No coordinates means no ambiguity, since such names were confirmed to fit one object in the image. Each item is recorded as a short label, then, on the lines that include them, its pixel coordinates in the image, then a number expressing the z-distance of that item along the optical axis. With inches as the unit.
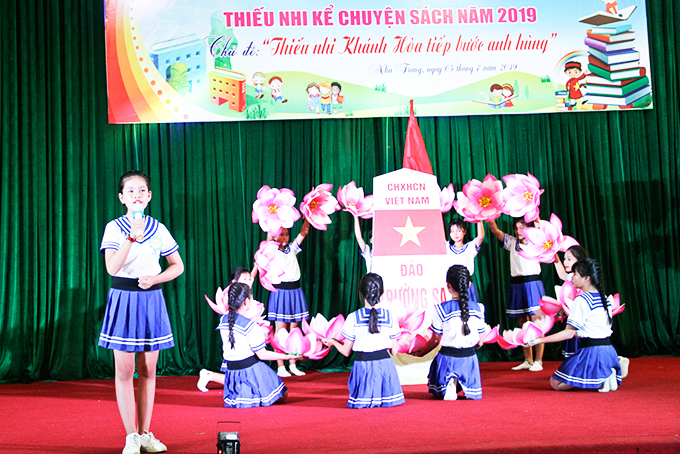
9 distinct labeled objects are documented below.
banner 201.8
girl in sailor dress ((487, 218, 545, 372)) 186.4
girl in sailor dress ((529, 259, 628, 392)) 147.1
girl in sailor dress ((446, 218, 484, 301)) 185.8
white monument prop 165.9
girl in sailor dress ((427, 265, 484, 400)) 143.5
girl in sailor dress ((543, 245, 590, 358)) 166.6
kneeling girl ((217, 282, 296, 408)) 142.6
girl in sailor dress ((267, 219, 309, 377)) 191.8
